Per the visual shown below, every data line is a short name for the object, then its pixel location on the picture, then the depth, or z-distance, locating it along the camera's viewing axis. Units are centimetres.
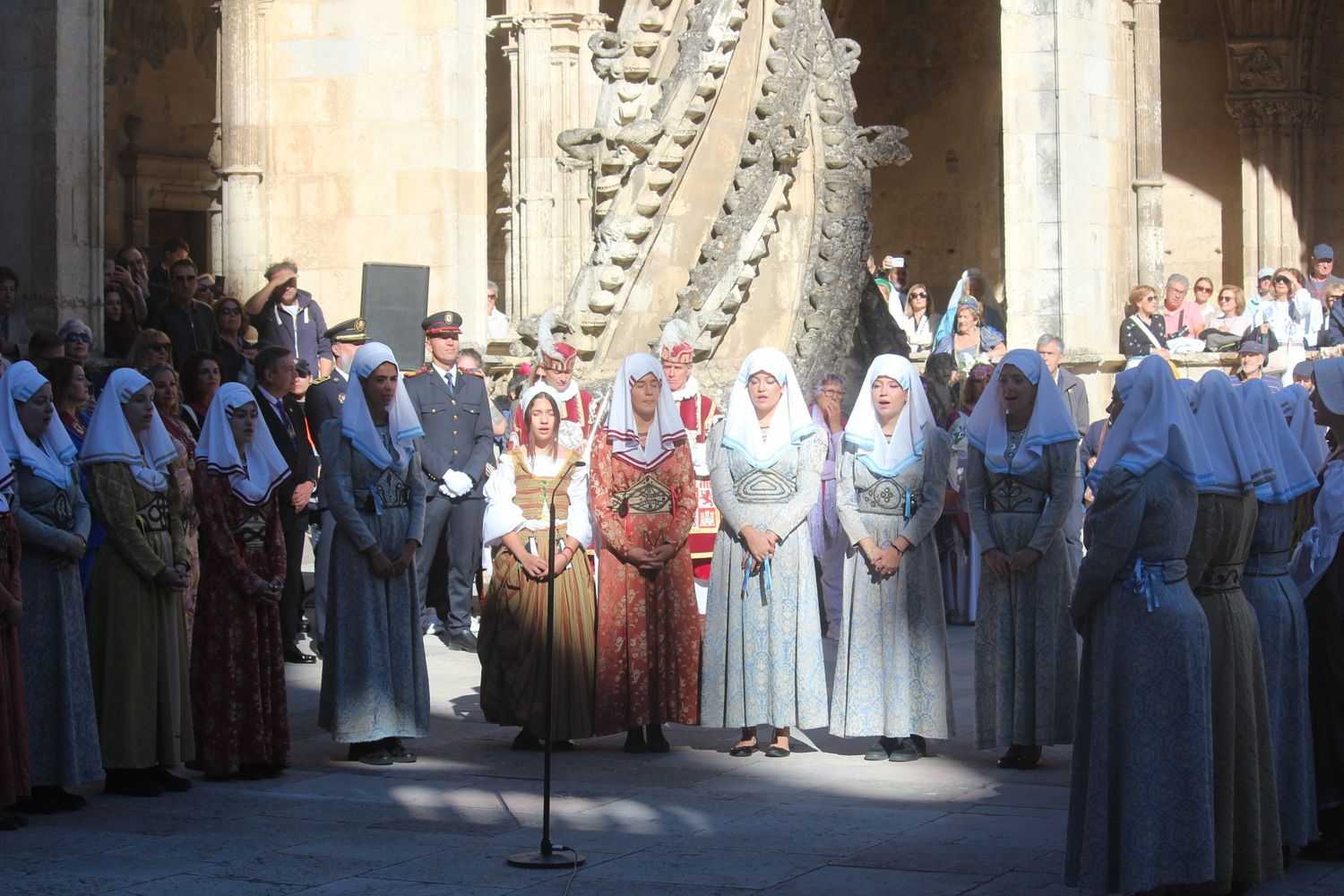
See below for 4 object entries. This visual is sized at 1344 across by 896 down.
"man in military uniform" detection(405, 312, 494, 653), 1152
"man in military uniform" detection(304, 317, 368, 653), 1083
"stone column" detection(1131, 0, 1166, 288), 2092
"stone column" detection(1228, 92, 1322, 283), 2764
